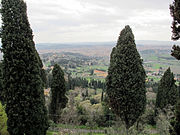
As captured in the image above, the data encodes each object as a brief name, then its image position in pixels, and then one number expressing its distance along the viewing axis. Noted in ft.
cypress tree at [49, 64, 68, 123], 73.00
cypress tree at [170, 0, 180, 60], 18.84
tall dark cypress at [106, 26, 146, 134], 38.45
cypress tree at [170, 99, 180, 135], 19.25
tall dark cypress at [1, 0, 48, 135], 29.76
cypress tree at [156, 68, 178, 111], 78.33
